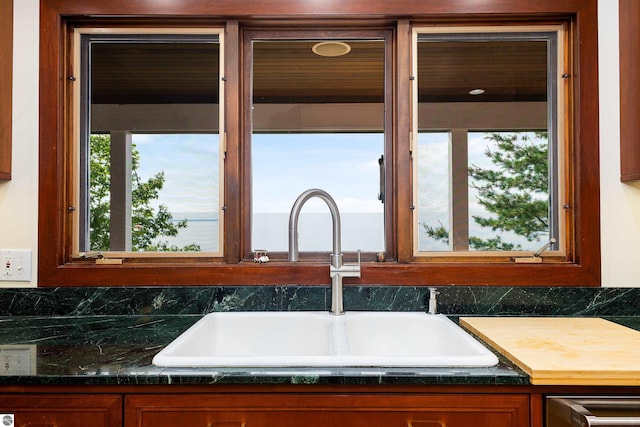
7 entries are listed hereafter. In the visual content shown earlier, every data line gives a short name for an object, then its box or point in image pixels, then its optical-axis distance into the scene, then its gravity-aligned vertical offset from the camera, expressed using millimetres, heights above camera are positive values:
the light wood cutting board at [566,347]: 980 -349
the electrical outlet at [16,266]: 1617 -157
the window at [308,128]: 1646 +386
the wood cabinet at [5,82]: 1581 +539
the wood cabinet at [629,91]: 1496 +465
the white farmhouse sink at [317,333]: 1497 -402
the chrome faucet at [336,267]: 1535 -167
